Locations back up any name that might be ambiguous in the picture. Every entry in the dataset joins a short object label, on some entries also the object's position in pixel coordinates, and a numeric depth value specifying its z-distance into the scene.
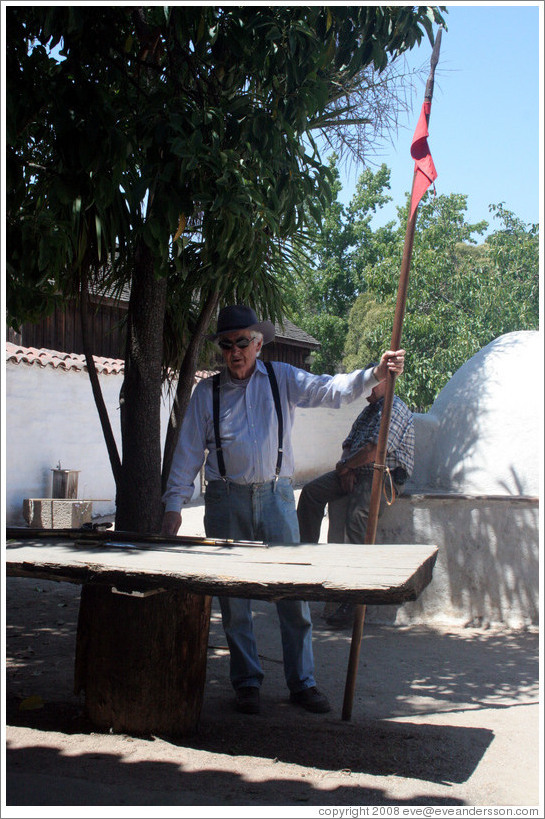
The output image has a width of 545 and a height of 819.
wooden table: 3.14
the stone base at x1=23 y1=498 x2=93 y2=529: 10.49
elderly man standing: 3.98
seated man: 5.75
